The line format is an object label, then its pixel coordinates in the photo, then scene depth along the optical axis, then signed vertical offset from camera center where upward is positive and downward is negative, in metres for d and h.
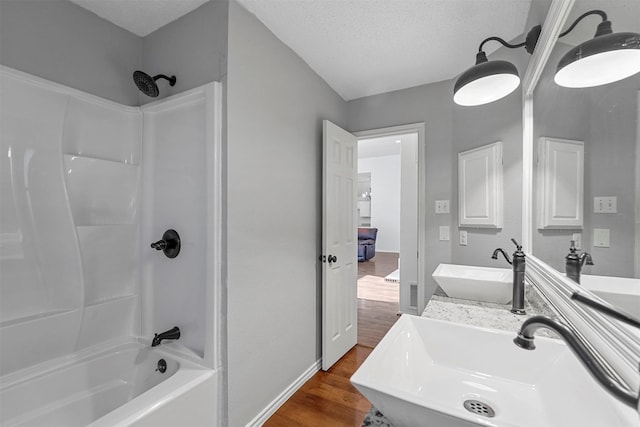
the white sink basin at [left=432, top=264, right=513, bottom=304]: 1.40 -0.39
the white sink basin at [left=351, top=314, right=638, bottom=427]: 0.60 -0.49
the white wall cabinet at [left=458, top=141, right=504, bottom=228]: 1.98 +0.21
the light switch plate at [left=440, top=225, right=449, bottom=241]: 2.37 -0.17
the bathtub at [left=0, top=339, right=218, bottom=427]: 1.25 -0.92
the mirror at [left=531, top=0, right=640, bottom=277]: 0.65 +0.17
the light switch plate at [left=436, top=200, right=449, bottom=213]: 2.38 +0.07
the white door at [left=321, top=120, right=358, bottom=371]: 2.28 -0.29
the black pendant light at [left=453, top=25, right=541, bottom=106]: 1.25 +0.65
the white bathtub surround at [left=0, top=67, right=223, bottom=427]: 1.33 -0.26
